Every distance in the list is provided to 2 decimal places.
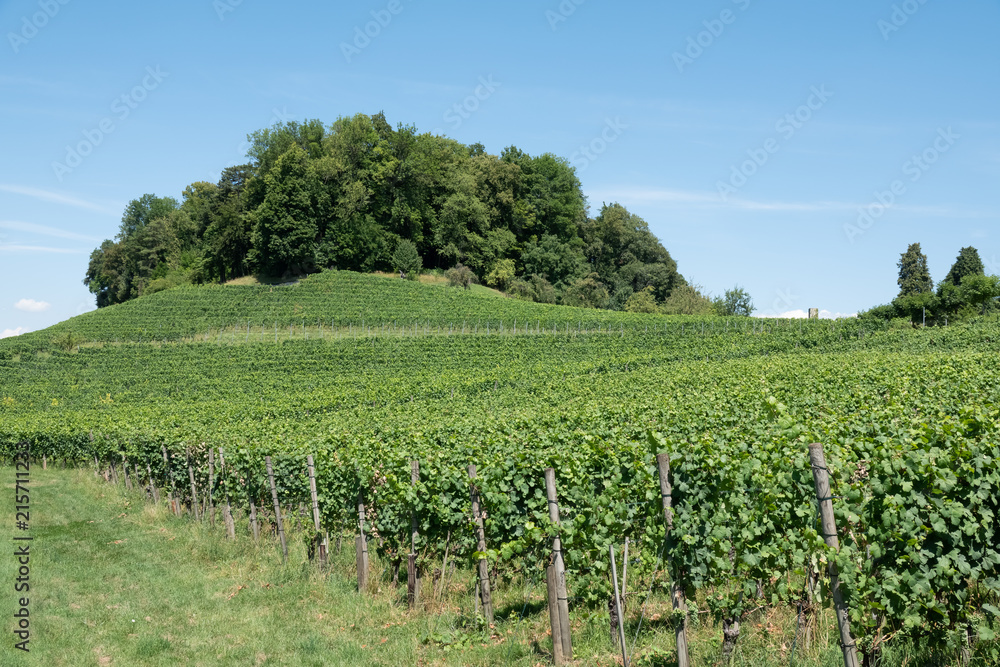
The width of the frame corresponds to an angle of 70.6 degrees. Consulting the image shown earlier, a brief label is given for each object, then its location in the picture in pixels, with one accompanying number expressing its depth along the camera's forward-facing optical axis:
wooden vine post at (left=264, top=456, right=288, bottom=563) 11.41
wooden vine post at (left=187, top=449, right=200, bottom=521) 14.91
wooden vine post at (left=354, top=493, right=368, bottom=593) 9.36
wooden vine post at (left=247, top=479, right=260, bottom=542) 12.48
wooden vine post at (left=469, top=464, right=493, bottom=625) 7.68
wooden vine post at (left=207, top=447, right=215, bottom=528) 14.02
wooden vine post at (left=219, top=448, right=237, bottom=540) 13.08
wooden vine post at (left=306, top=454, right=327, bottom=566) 10.66
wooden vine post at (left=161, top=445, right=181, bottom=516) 16.08
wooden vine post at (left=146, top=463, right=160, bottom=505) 17.48
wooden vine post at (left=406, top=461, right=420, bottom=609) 8.62
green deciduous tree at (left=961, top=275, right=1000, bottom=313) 47.50
